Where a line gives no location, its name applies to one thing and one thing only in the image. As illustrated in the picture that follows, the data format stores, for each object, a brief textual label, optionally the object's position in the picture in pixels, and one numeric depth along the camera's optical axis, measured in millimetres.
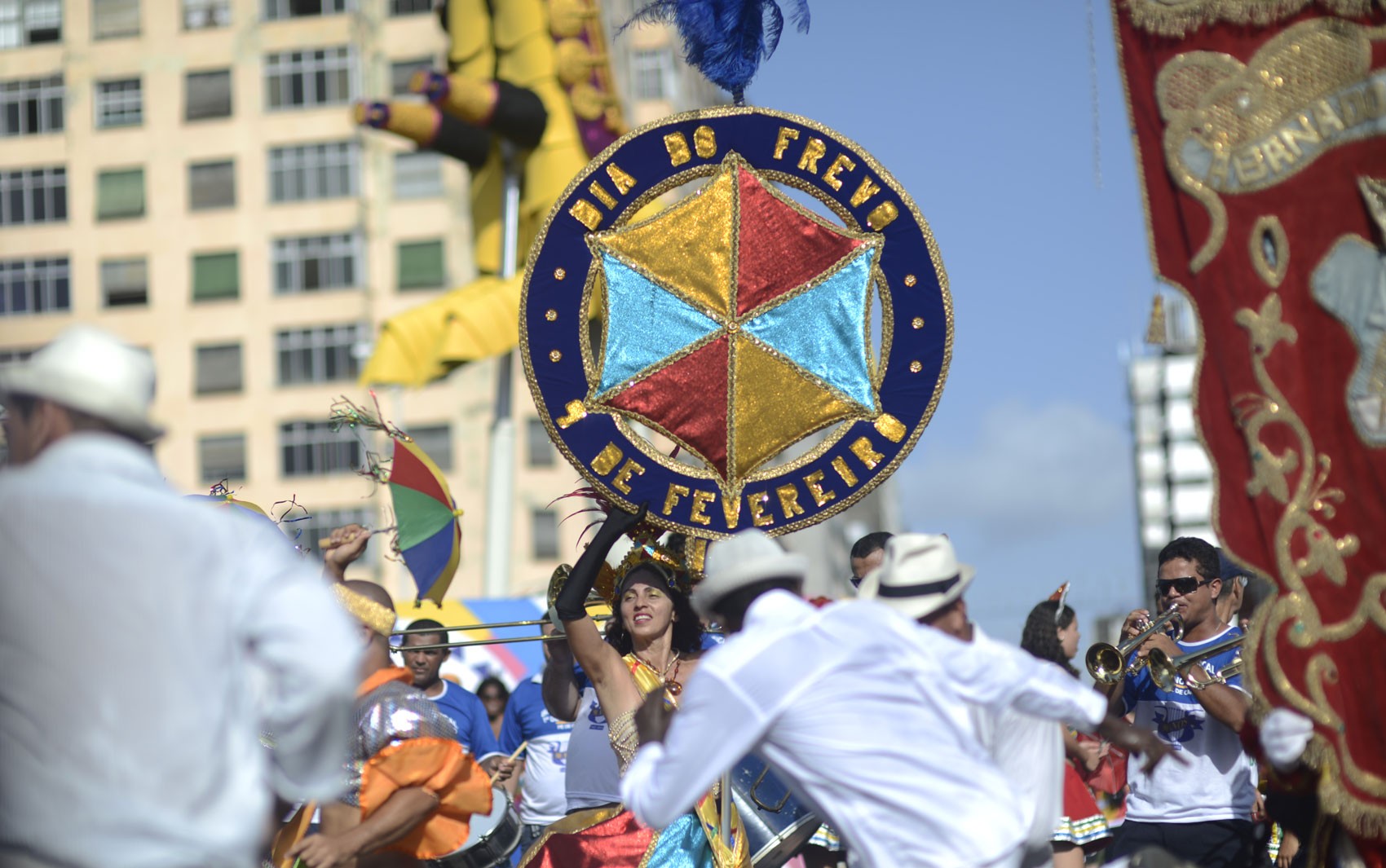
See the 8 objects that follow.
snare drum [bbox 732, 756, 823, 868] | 14297
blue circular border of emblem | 13758
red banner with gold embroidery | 10789
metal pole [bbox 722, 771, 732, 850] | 12766
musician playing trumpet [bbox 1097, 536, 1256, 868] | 14312
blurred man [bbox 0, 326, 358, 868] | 6953
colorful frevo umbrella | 16062
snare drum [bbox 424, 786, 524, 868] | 13422
